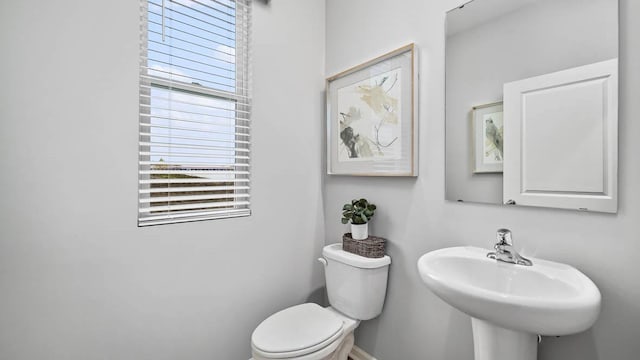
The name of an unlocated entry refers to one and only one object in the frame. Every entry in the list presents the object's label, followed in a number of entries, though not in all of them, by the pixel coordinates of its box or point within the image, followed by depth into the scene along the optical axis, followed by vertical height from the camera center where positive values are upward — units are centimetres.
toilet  122 -72
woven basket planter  150 -37
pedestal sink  72 -34
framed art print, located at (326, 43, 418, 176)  142 +35
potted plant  156 -21
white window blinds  134 +36
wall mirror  91 +29
